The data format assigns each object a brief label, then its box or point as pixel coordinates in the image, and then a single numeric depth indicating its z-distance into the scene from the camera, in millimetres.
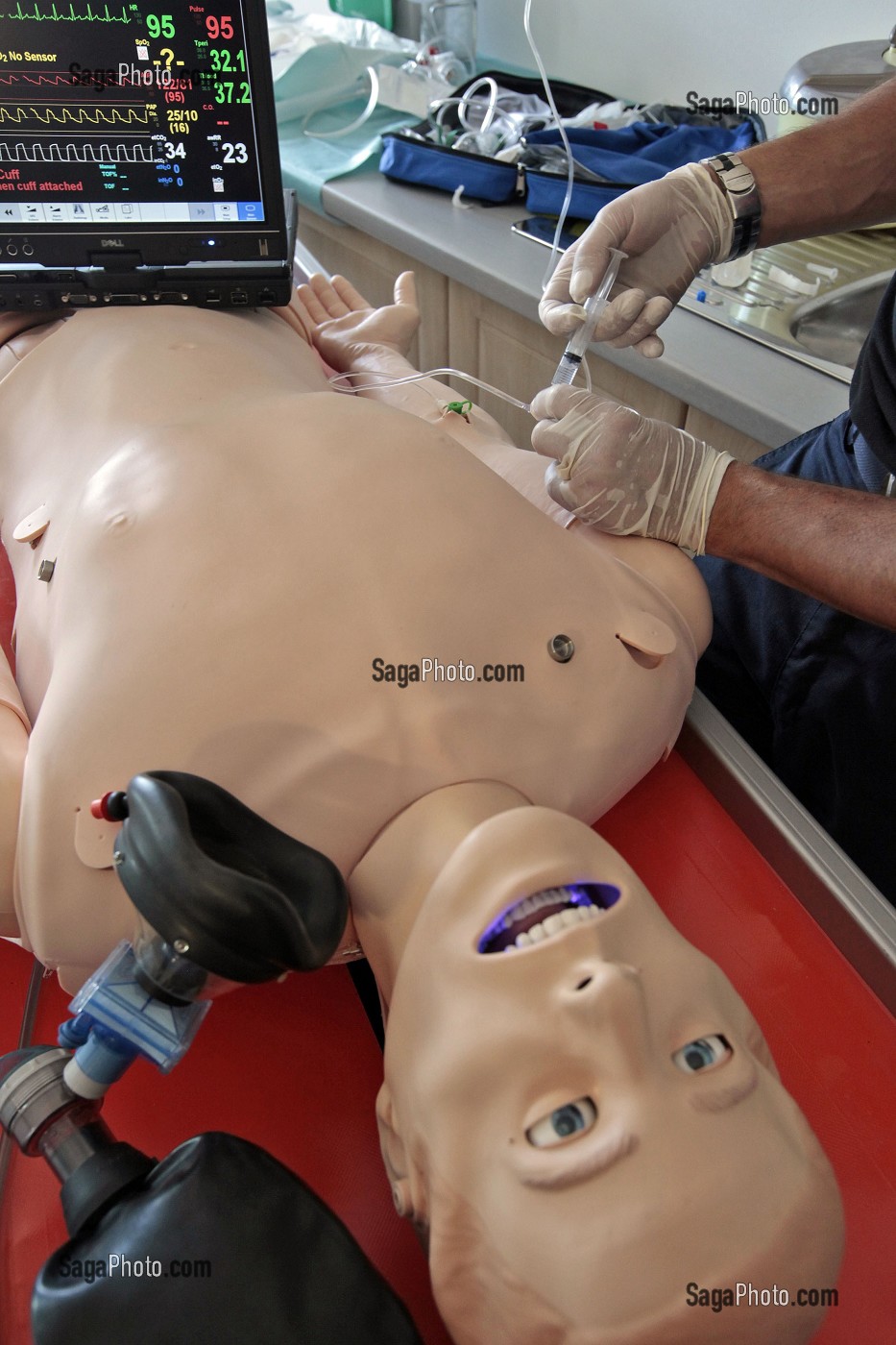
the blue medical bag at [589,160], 2205
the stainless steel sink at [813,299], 1901
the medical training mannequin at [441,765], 577
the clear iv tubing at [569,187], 1987
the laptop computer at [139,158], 1058
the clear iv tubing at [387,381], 1347
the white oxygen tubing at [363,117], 2828
